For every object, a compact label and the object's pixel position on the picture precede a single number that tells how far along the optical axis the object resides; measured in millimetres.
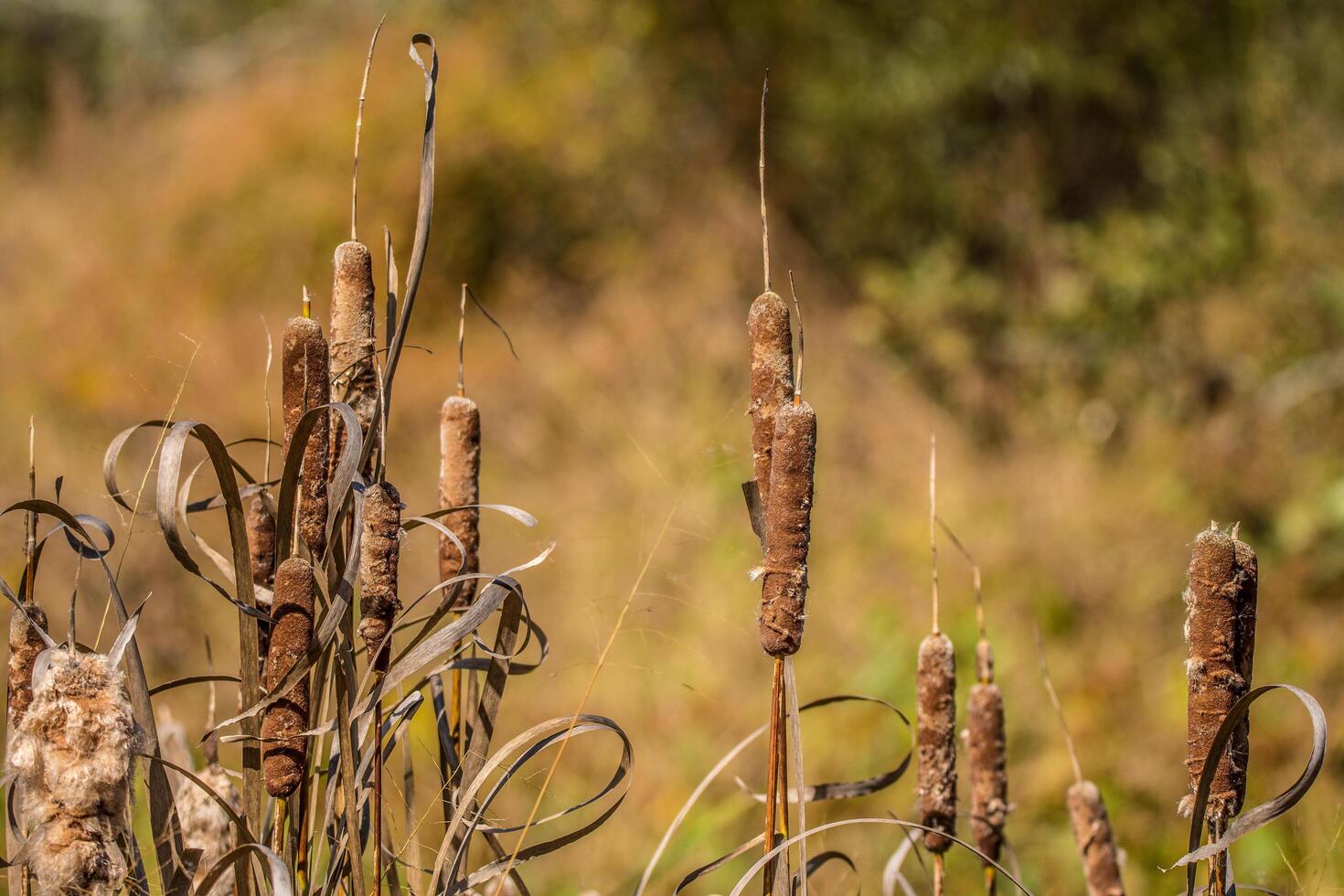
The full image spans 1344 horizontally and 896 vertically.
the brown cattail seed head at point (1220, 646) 2858
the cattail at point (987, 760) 3124
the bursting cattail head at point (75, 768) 2832
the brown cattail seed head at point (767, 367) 2938
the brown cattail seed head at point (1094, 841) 3148
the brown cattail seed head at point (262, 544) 3018
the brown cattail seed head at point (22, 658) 2914
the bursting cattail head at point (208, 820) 3073
